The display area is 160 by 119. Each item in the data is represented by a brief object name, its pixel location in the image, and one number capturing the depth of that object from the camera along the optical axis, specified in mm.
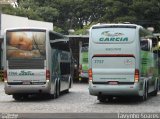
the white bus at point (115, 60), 22625
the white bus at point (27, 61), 24484
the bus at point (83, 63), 45438
